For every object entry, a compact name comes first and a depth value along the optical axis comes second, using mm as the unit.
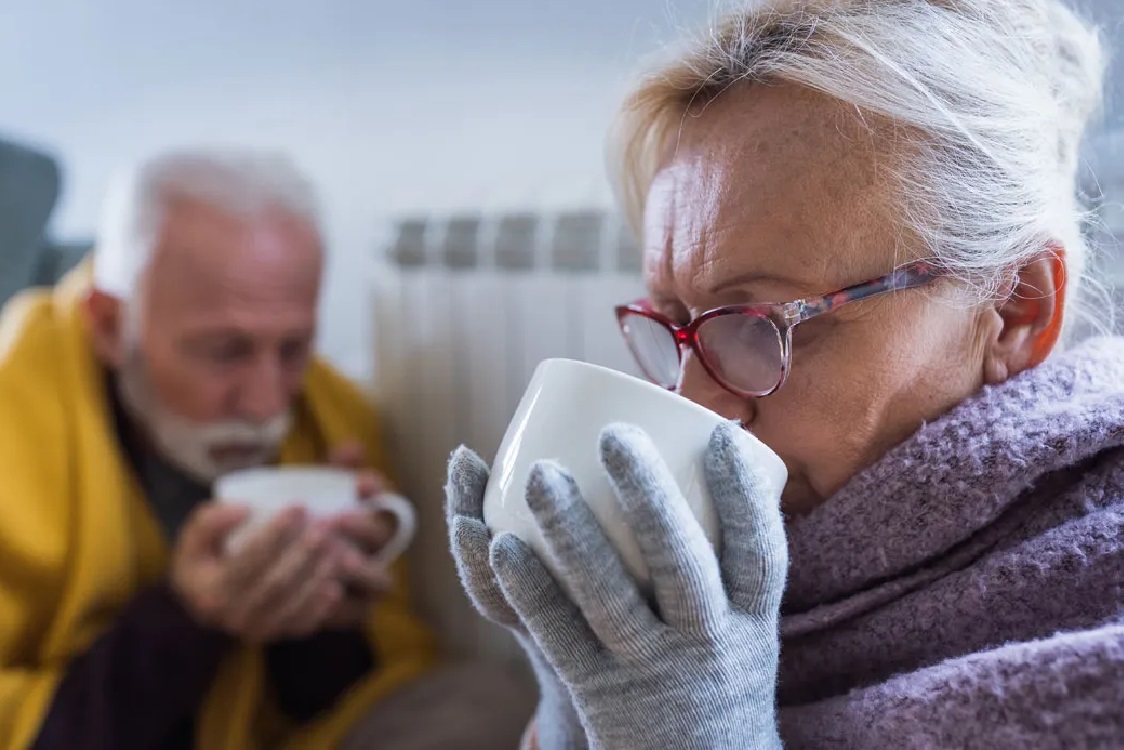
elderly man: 1112
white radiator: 1153
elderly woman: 498
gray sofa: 1482
